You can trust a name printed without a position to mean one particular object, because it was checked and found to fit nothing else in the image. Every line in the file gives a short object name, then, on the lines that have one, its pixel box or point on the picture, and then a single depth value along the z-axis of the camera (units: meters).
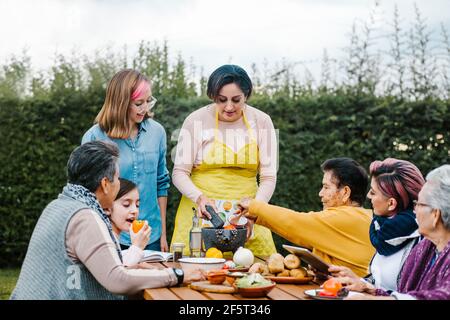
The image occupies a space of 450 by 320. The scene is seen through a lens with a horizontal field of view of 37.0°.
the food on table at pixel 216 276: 3.04
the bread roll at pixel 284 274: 3.21
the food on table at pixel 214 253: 3.64
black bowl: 3.78
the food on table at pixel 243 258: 3.45
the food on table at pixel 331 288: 2.74
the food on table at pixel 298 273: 3.16
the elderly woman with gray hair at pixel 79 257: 2.87
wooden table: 2.81
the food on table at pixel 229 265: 3.40
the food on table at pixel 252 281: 2.80
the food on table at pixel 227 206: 4.34
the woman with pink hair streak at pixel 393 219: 3.25
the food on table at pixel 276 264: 3.24
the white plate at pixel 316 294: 2.71
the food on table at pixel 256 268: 3.27
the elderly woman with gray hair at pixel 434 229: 2.69
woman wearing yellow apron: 4.38
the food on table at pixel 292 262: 3.24
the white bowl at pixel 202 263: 3.41
